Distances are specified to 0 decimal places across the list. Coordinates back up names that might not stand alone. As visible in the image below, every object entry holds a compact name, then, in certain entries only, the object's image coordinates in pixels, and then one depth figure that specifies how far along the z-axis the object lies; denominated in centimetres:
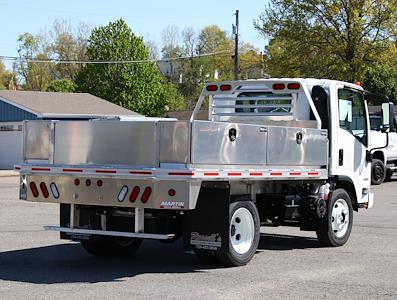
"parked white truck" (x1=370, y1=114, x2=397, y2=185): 2472
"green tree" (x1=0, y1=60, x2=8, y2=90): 8089
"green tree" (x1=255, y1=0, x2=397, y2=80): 3431
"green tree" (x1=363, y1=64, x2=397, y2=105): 5153
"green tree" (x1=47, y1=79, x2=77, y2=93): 6231
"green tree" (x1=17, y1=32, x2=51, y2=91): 7812
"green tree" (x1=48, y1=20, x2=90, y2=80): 7662
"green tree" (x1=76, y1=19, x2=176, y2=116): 5634
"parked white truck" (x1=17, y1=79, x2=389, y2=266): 823
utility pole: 4300
